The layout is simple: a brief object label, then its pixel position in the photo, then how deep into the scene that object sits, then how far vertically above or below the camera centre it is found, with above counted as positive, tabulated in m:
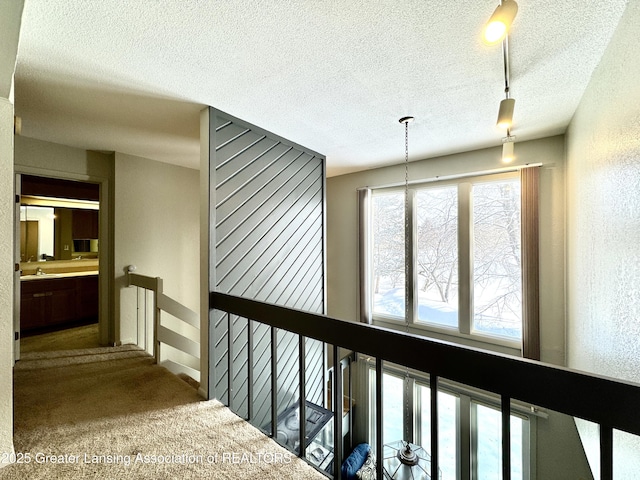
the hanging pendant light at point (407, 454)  2.61 -2.09
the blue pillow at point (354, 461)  3.74 -3.02
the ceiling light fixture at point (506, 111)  1.67 +0.77
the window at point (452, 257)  3.37 -0.21
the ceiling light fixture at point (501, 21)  1.03 +0.82
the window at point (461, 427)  3.19 -2.32
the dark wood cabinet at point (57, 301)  3.97 -0.89
